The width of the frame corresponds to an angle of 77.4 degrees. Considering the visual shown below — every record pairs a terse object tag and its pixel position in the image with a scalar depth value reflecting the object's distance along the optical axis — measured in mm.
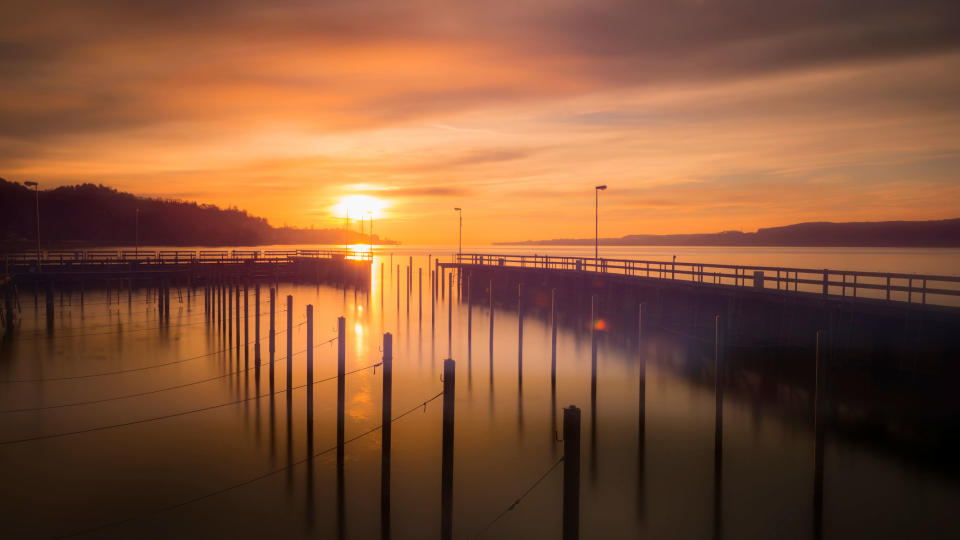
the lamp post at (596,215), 44400
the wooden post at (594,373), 18688
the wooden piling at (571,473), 7422
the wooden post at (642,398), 15844
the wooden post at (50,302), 39050
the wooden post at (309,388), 15711
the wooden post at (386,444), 11414
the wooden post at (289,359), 18877
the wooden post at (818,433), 11555
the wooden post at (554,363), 22141
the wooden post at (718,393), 13617
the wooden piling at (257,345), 24609
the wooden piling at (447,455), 9845
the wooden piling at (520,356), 24547
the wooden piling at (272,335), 21227
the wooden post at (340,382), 14172
